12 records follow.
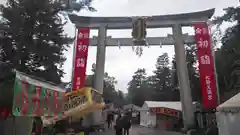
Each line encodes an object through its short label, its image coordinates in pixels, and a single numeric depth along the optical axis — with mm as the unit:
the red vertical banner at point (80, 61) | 11138
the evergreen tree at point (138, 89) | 35234
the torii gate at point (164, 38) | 11245
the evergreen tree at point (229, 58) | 9526
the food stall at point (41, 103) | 2872
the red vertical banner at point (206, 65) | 10274
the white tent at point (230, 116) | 4802
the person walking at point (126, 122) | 8455
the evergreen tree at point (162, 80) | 28860
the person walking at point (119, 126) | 8311
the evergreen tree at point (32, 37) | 9033
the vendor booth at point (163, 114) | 15594
